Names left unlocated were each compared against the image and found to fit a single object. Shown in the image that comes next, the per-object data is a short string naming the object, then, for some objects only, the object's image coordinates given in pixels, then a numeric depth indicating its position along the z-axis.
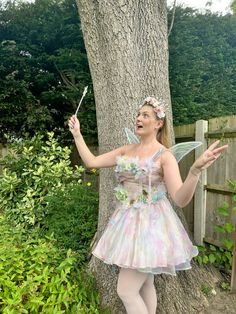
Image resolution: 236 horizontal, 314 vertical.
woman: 1.28
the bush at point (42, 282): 1.56
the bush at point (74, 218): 2.02
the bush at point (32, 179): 2.67
